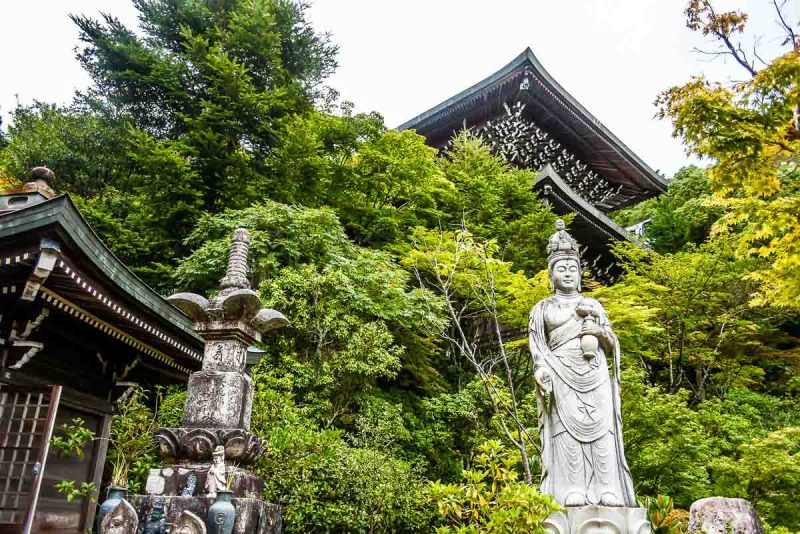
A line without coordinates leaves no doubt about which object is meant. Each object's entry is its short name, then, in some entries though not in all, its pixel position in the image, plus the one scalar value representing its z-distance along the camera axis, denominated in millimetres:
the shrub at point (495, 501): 3396
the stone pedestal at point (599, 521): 3828
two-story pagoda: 15273
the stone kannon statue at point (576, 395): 4160
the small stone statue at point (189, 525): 4039
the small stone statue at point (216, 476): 4441
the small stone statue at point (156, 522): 4258
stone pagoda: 4488
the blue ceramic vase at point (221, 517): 4051
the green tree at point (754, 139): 6156
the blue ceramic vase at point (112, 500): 3991
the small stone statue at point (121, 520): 3914
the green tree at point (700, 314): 12195
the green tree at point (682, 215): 18812
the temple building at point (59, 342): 5277
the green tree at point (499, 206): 13430
